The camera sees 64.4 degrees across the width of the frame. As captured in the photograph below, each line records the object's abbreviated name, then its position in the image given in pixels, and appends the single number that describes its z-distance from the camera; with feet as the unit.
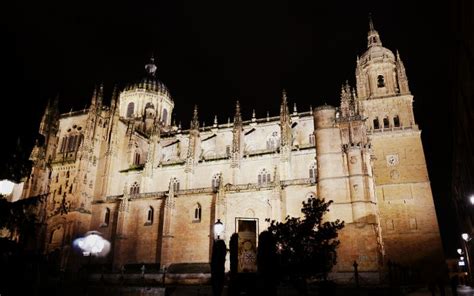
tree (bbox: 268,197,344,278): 64.13
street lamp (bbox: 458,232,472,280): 127.59
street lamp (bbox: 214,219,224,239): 51.72
